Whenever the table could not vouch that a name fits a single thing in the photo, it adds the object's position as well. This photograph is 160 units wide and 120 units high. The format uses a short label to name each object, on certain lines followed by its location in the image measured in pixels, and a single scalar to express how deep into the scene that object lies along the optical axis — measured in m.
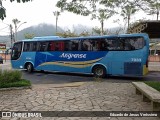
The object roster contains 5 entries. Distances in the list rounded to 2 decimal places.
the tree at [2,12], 2.86
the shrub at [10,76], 6.06
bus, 8.83
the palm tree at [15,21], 45.82
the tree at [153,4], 6.55
